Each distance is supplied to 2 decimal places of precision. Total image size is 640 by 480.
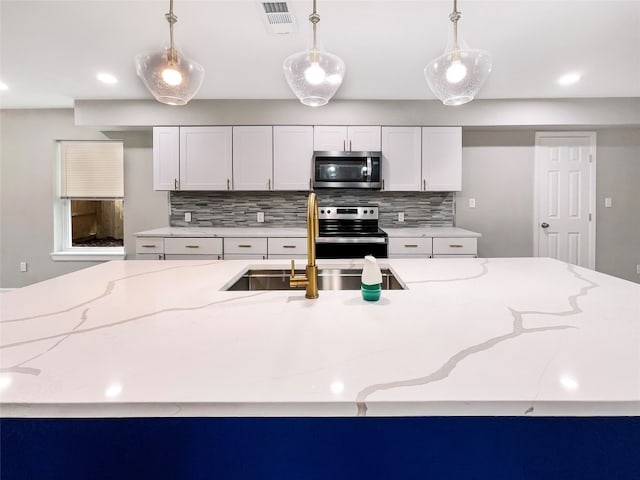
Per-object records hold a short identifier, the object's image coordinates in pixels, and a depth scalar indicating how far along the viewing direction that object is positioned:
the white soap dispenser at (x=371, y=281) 1.17
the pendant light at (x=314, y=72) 1.50
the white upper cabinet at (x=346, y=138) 3.84
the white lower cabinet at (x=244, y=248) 3.60
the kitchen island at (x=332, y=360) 0.61
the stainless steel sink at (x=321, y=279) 1.77
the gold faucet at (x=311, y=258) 1.23
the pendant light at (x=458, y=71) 1.51
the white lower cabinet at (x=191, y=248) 3.60
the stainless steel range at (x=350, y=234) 3.50
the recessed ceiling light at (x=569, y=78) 3.20
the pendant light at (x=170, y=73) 1.51
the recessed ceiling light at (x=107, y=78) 3.24
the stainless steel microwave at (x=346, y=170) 3.73
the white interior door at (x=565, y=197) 4.27
